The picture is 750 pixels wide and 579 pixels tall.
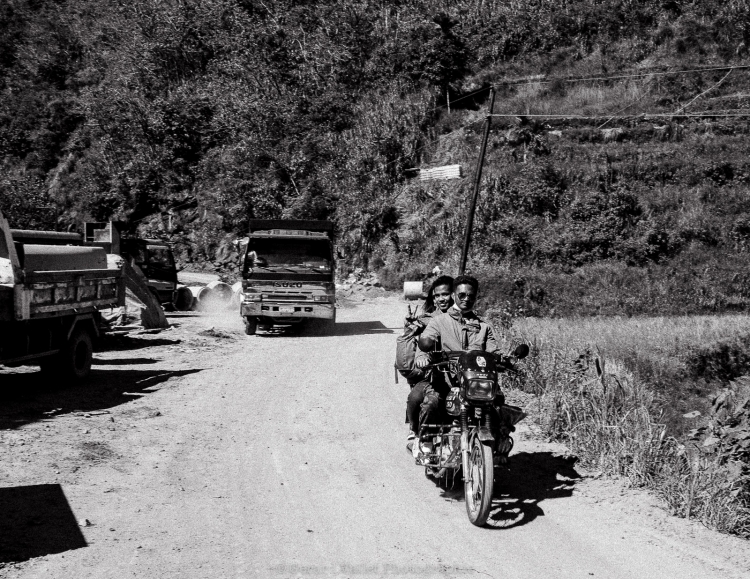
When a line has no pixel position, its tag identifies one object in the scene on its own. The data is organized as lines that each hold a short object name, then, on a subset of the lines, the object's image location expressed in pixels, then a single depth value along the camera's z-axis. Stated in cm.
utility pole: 2574
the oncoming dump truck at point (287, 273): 1894
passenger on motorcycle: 701
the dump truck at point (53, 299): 978
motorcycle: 594
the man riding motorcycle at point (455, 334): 679
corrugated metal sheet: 3812
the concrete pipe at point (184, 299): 2517
